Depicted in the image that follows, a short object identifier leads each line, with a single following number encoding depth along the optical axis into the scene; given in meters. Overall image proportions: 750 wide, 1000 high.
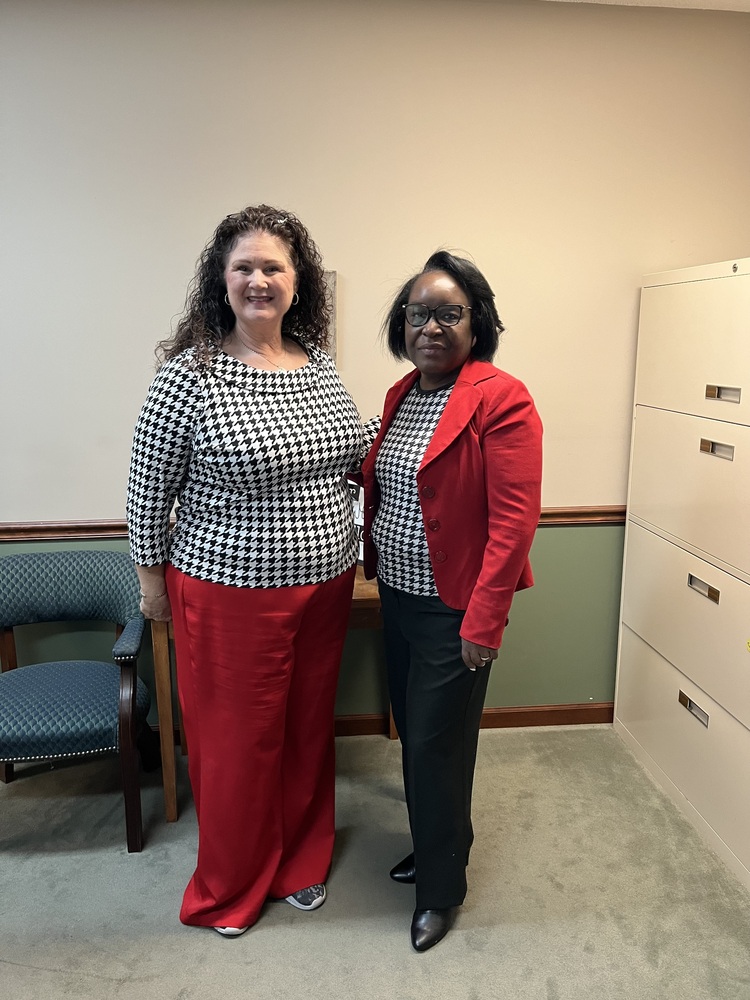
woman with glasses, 1.67
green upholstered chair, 2.13
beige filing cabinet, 2.15
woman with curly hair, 1.73
